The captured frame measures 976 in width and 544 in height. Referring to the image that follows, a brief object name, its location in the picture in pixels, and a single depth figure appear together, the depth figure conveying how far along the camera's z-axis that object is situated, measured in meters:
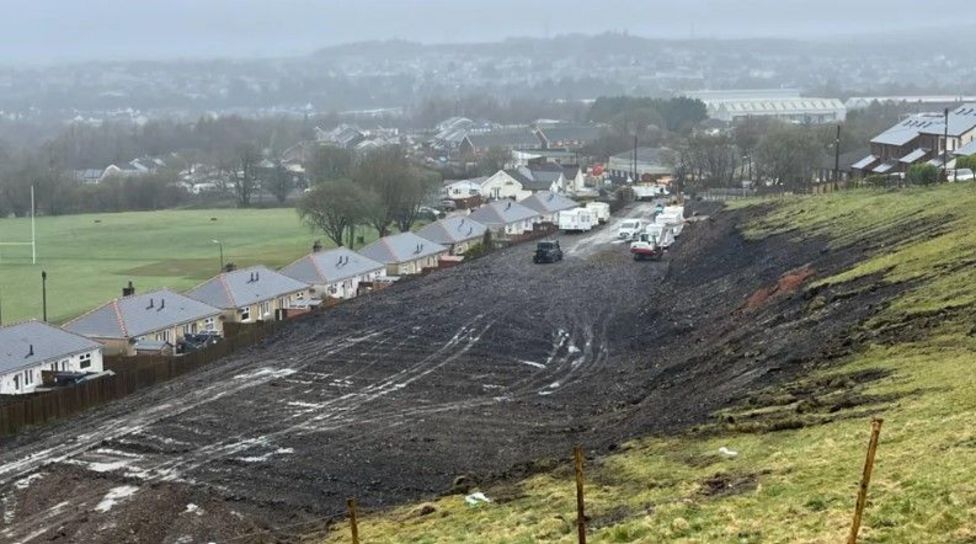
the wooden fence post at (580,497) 12.07
